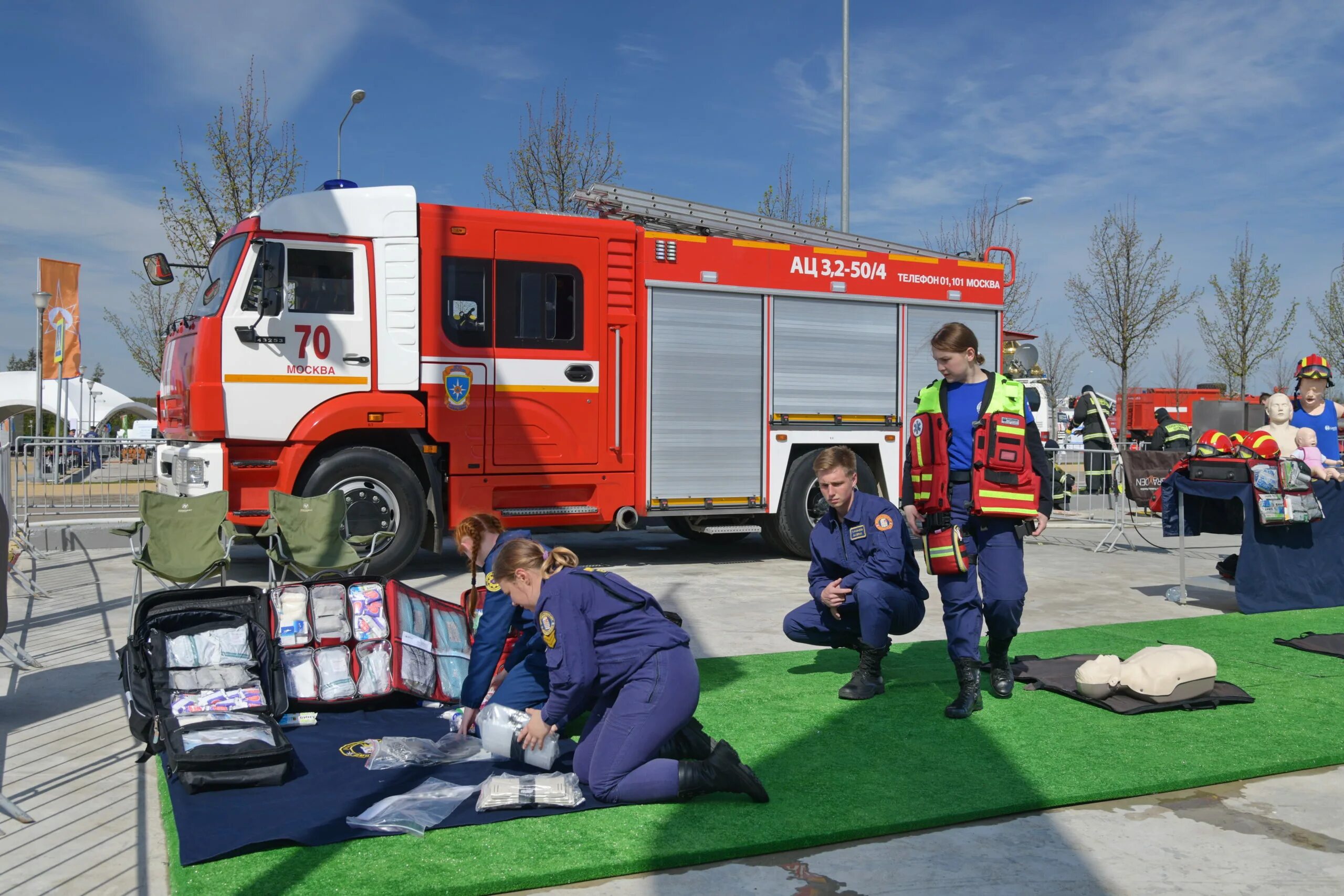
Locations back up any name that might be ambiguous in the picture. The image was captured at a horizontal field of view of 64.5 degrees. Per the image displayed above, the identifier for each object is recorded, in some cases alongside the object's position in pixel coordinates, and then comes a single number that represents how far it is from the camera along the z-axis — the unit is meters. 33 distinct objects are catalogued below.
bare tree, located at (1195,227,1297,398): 28.19
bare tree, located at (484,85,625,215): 22.17
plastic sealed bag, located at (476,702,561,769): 4.22
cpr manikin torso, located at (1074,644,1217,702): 5.12
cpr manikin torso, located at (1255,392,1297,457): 8.12
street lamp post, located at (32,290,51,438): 18.66
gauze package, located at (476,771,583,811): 3.76
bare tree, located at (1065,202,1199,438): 26.20
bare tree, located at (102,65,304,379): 19.61
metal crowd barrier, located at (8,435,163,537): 11.50
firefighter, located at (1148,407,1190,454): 15.54
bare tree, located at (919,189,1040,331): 28.66
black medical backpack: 3.98
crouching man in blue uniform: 5.27
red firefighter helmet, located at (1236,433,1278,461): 8.00
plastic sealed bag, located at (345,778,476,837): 3.58
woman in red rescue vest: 5.02
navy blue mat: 3.48
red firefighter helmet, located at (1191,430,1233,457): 8.14
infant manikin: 7.92
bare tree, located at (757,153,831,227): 25.58
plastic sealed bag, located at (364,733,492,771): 4.32
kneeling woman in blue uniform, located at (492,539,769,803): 3.85
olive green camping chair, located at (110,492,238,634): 6.89
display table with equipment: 8.02
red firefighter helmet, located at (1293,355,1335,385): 8.12
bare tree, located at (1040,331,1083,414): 38.50
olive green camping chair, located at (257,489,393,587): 7.52
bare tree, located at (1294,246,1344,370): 28.50
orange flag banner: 19.03
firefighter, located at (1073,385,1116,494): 16.30
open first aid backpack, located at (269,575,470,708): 5.16
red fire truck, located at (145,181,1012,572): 8.57
